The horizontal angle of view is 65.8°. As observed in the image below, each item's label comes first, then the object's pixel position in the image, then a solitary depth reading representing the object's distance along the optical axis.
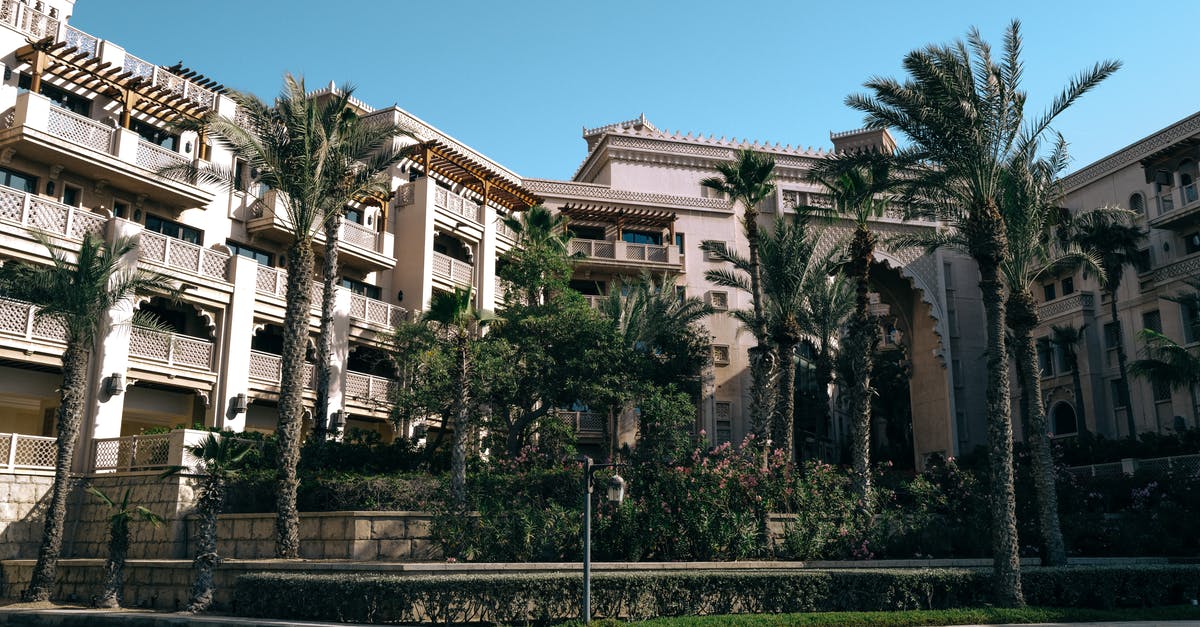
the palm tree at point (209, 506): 17.61
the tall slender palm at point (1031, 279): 21.62
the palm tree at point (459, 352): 20.84
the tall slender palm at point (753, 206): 27.02
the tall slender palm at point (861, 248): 22.78
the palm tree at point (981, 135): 19.44
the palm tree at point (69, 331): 20.09
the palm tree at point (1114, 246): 36.09
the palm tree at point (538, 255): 32.97
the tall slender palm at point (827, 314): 36.47
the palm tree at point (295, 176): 20.23
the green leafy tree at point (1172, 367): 28.52
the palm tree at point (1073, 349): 38.00
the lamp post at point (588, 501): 15.09
